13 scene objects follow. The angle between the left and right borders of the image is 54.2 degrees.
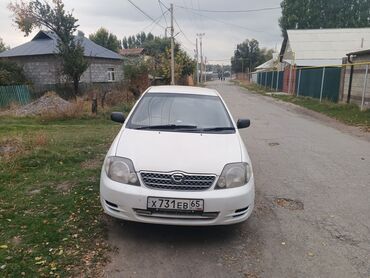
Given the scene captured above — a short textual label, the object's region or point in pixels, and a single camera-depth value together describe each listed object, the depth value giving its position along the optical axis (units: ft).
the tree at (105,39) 177.27
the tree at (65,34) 70.13
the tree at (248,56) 291.58
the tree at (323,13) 186.09
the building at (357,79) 48.47
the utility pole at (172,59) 88.58
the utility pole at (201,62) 211.41
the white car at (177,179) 11.37
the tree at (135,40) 334.89
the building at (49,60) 84.99
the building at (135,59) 78.24
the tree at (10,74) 72.77
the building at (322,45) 120.98
